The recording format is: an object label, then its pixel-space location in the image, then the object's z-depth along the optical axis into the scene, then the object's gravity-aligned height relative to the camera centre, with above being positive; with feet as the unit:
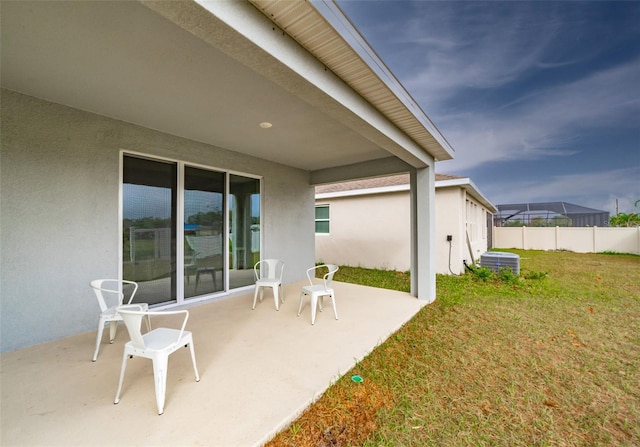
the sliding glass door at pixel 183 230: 12.26 -0.18
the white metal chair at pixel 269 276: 13.64 -3.24
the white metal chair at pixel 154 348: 5.82 -3.07
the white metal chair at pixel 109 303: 8.39 -3.12
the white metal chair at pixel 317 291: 11.66 -3.28
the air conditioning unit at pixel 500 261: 21.59 -3.43
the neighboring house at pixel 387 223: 24.07 +0.28
